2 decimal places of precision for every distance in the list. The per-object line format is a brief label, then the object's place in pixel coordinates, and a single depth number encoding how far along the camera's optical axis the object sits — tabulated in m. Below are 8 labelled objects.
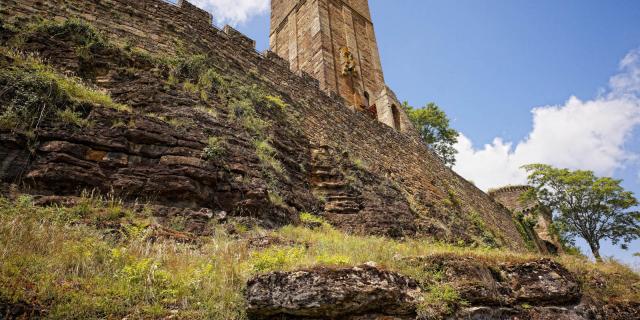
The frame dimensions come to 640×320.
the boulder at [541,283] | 4.74
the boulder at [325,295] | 3.58
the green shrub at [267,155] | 7.80
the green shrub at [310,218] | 7.70
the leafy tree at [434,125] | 32.97
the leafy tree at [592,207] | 23.53
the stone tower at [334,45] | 22.83
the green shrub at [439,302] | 3.87
